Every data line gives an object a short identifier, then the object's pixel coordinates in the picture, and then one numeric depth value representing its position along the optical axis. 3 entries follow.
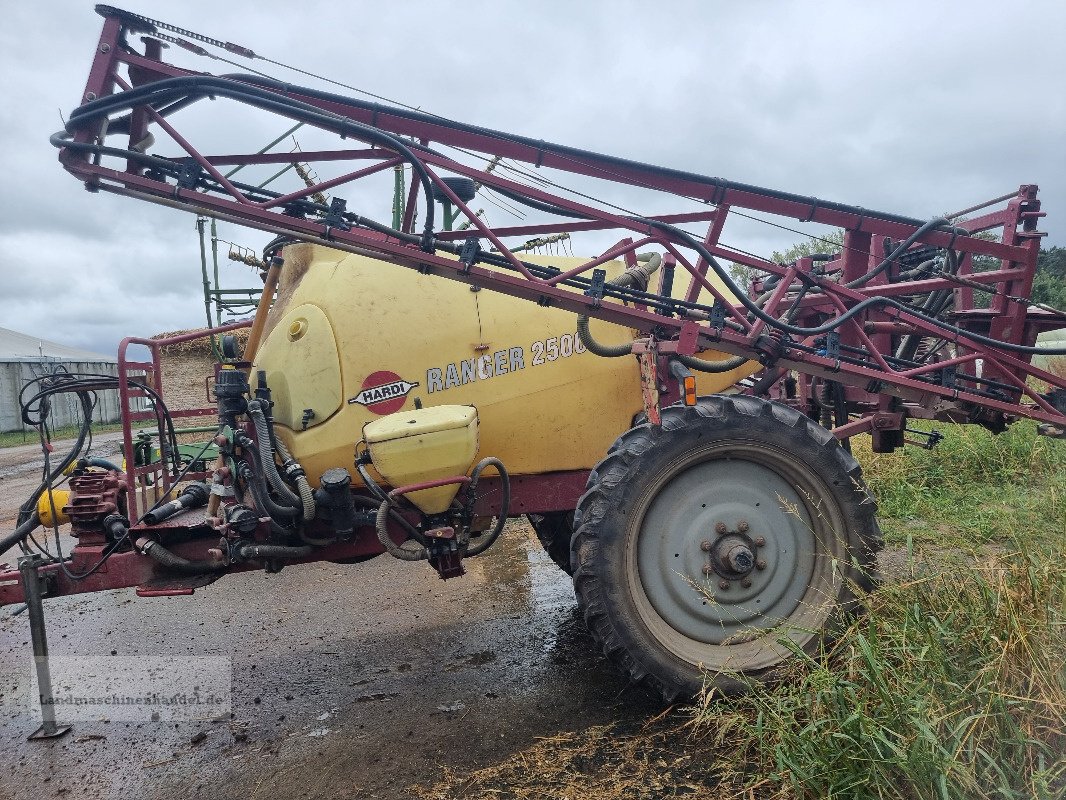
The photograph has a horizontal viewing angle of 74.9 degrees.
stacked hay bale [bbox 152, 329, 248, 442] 11.99
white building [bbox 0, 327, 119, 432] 23.59
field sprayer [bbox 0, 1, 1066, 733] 2.97
